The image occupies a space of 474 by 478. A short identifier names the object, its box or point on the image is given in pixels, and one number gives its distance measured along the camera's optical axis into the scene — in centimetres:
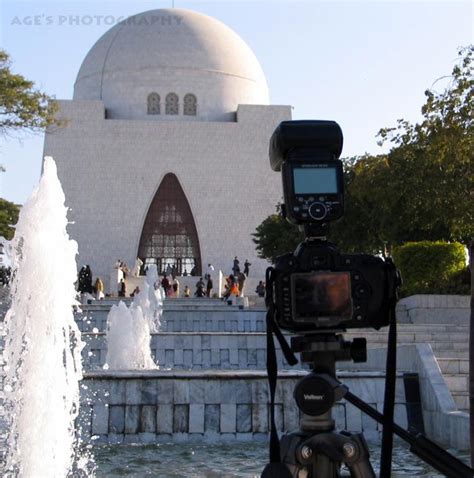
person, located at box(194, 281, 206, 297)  2428
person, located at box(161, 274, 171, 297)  2384
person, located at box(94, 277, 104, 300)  2090
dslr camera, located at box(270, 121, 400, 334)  213
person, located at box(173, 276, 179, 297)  2456
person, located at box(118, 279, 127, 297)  2431
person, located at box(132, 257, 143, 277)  2722
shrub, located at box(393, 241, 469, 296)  1402
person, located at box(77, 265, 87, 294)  2183
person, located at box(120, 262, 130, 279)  2668
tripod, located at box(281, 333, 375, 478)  212
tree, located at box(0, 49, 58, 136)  1554
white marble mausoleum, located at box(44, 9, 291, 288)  3131
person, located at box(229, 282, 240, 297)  2131
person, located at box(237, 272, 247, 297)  2384
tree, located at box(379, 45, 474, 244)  1166
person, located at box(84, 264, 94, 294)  2227
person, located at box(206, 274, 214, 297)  2495
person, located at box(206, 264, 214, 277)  2651
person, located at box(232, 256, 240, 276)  2563
